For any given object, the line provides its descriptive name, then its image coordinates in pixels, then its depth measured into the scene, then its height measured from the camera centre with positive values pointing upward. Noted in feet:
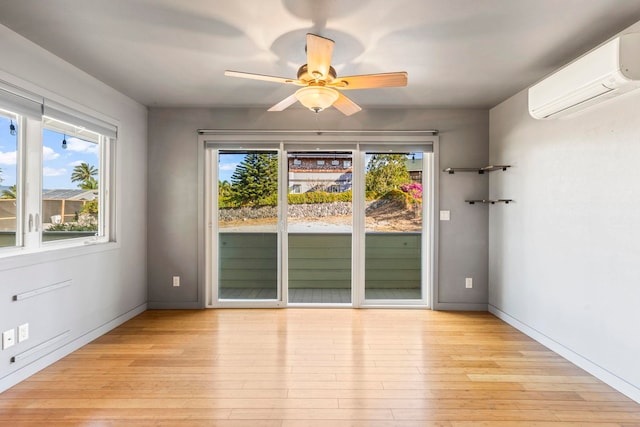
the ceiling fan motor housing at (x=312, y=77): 6.94 +3.01
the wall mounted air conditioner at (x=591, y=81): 6.28 +2.93
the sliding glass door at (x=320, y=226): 12.98 -0.37
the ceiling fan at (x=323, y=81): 6.72 +2.98
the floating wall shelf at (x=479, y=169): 11.54 +1.74
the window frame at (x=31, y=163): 7.38 +1.28
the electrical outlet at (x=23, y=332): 7.50 -2.66
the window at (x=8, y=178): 7.47 +0.89
